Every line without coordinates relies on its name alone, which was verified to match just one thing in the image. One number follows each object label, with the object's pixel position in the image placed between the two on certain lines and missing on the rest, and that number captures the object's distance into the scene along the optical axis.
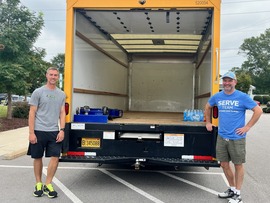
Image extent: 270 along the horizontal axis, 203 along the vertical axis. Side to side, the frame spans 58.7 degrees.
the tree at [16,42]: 9.71
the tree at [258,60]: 47.50
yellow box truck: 3.80
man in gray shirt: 3.61
